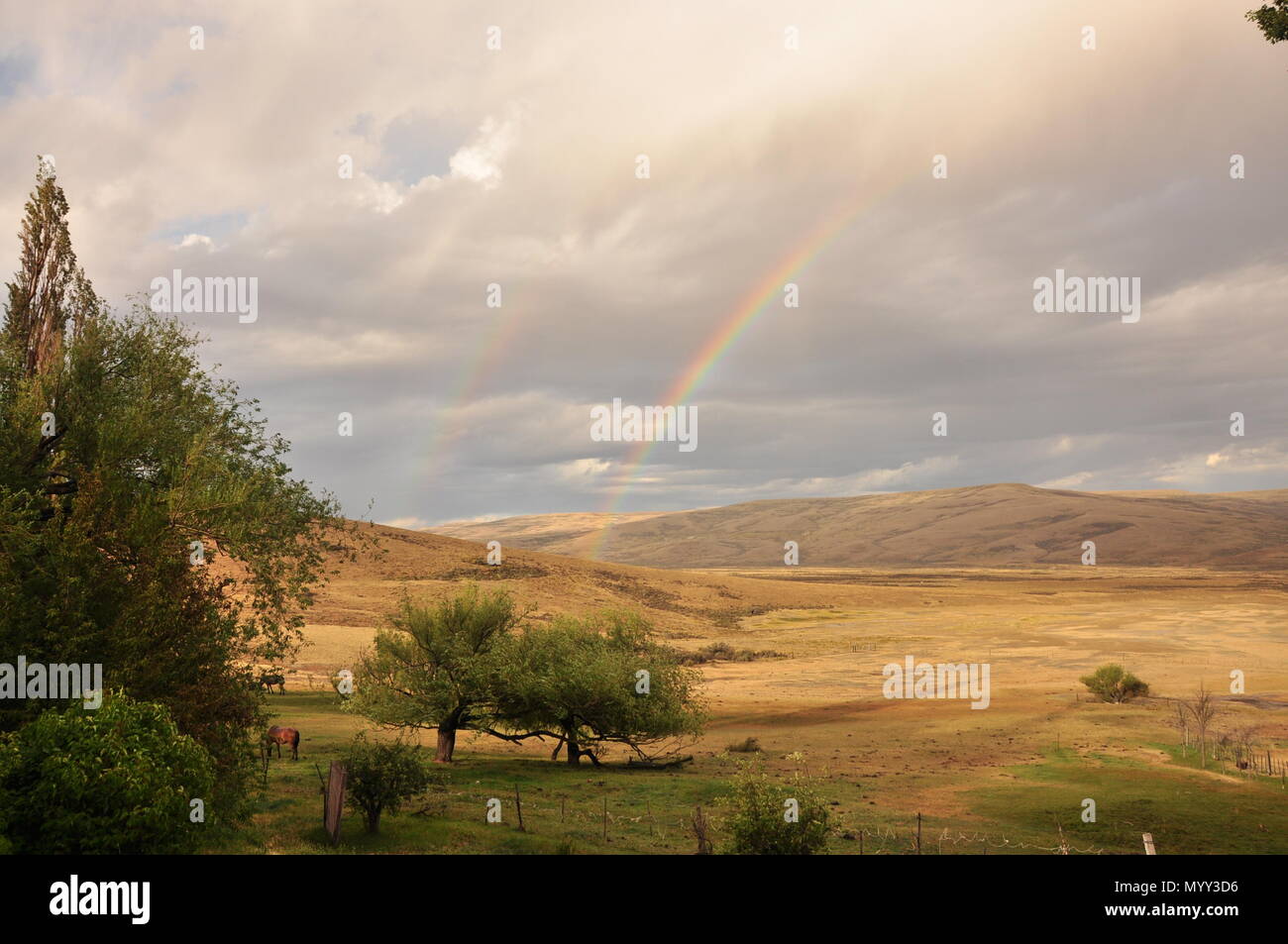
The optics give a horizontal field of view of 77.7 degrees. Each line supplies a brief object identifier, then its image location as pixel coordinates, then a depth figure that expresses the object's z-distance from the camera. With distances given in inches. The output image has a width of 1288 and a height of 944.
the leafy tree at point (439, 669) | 1615.4
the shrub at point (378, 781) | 965.8
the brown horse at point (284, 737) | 1540.4
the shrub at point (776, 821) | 795.4
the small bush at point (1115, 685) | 2506.2
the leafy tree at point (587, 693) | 1619.1
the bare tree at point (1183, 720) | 1834.6
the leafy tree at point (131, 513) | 719.7
